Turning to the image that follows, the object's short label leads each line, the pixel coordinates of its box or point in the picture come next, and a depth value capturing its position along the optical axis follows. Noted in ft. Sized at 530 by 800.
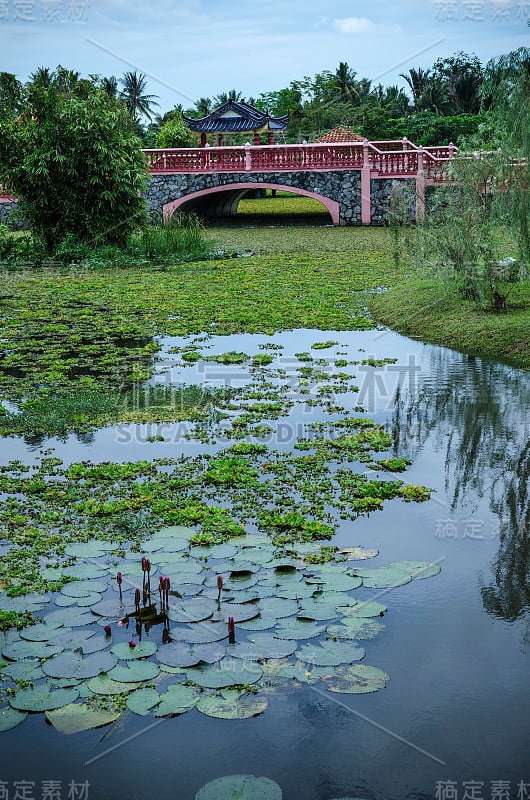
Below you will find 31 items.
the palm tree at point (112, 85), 156.56
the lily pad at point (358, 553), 17.35
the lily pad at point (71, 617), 14.87
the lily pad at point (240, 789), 11.10
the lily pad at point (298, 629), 14.44
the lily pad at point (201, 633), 14.29
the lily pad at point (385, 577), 16.24
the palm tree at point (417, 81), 155.63
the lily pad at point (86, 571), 16.52
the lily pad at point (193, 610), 14.94
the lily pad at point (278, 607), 15.12
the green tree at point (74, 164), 63.57
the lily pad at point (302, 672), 13.33
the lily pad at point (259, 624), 14.67
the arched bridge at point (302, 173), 87.20
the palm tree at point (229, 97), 177.31
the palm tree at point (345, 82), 155.84
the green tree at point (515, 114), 31.73
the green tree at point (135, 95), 168.96
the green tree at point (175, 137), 122.21
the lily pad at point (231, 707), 12.53
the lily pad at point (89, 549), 17.40
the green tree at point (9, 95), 62.08
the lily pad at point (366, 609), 15.15
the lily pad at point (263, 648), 13.89
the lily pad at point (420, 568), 16.74
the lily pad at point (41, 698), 12.69
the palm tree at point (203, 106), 170.81
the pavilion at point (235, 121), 124.26
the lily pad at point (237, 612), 14.96
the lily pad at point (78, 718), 12.30
